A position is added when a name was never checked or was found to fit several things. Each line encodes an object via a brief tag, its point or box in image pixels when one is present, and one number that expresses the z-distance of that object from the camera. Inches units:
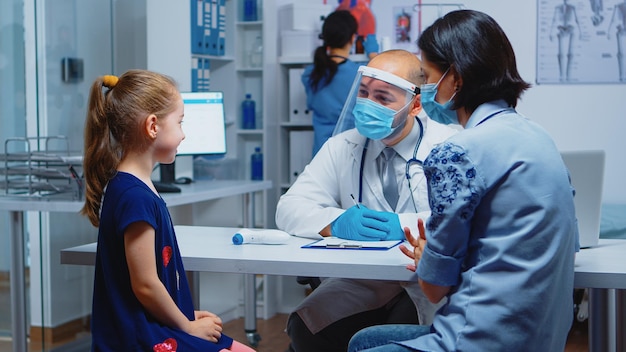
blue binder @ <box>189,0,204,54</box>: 166.6
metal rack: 127.0
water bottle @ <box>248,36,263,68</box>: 185.3
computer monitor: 155.9
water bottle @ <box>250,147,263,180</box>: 184.3
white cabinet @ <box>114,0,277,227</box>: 177.5
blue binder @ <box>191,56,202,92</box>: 168.2
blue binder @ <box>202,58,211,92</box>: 172.2
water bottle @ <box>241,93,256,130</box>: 185.2
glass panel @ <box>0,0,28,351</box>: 141.4
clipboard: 82.7
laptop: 78.1
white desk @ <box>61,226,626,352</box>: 72.0
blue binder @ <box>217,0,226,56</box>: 177.2
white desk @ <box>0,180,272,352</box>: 120.4
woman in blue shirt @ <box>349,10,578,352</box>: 56.8
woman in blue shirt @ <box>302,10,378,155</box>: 177.0
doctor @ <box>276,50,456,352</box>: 90.5
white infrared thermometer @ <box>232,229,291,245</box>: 86.0
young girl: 67.5
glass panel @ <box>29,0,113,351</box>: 148.7
